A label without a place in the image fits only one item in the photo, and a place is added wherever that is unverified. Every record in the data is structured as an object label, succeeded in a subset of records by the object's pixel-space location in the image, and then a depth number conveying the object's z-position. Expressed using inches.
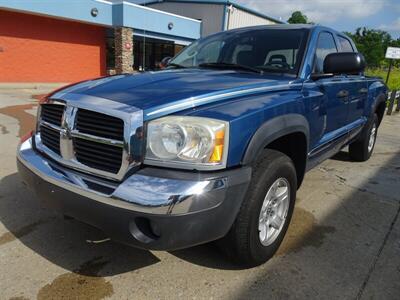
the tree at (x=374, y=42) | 2576.0
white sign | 530.0
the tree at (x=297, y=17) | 2901.1
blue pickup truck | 79.0
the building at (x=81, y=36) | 578.7
